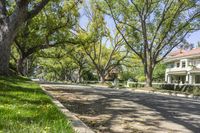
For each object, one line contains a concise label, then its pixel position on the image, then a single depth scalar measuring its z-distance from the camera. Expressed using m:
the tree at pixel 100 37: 23.34
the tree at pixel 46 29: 16.54
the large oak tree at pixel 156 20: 16.89
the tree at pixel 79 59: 30.10
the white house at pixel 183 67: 24.04
